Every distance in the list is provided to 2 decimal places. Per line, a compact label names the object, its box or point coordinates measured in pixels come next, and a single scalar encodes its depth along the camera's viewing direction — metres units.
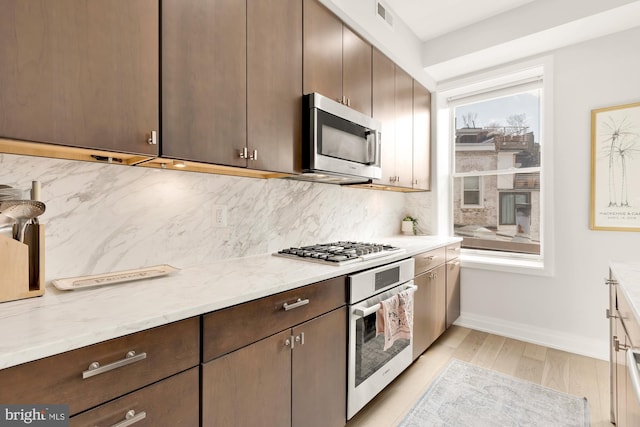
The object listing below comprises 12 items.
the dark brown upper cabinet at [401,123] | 2.50
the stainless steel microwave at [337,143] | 1.78
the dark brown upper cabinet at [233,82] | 1.24
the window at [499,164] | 3.02
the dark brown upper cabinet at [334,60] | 1.83
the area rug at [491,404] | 1.78
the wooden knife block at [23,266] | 0.94
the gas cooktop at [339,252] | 1.69
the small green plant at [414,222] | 3.45
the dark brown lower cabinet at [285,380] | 1.06
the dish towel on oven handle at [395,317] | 1.78
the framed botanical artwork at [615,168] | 2.38
